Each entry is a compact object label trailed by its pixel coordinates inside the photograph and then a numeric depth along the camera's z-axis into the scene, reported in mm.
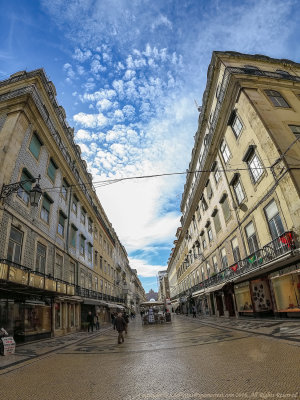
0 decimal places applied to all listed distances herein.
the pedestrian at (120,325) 11047
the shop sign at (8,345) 8422
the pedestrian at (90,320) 19094
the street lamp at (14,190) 10102
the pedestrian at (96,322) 21844
